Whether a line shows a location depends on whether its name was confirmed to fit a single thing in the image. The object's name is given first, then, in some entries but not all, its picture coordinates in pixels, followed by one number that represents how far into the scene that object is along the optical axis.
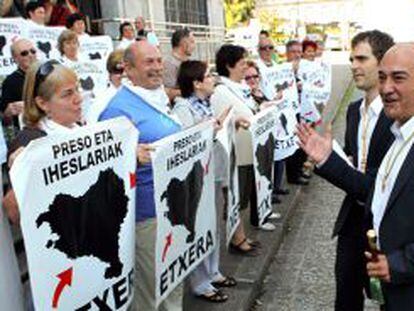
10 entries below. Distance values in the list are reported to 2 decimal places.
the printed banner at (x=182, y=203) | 3.36
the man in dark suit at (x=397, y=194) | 2.48
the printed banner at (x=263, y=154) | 5.12
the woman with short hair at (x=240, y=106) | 5.25
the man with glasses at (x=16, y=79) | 5.77
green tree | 39.97
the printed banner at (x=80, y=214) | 2.44
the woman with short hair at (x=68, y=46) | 7.26
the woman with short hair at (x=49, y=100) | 3.00
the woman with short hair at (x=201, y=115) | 4.52
